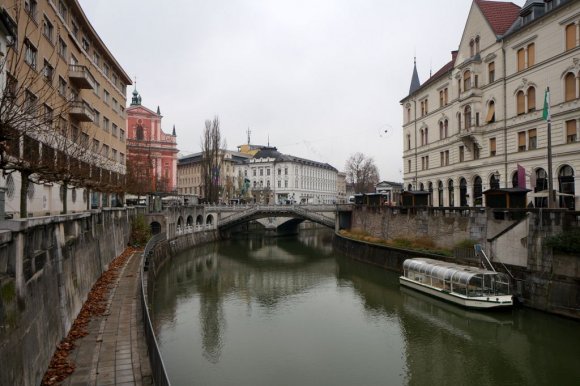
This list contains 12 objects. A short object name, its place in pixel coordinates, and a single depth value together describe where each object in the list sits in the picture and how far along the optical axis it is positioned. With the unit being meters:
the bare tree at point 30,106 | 9.84
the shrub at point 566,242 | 21.61
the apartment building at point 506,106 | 31.72
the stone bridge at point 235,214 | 59.12
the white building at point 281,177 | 115.88
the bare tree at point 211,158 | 68.94
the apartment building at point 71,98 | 18.33
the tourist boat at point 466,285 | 24.25
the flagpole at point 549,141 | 24.53
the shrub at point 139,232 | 40.66
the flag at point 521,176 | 33.38
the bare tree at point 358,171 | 97.07
